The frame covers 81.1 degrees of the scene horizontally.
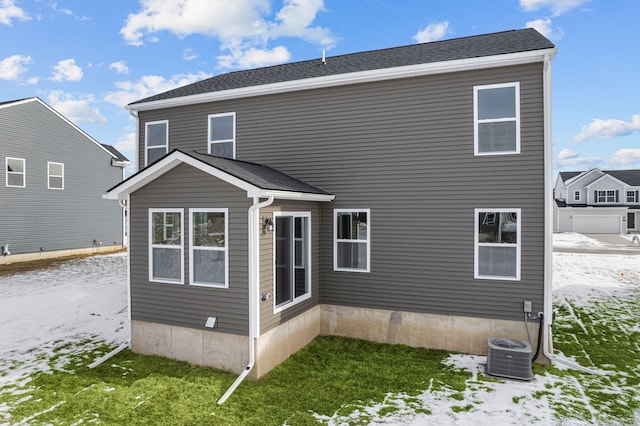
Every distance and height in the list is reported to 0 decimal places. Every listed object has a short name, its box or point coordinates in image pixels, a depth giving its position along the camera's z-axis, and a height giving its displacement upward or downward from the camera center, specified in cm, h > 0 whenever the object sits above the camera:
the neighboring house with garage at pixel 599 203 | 3838 +63
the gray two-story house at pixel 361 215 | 689 -11
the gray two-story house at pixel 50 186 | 1831 +132
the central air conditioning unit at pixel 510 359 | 650 -266
